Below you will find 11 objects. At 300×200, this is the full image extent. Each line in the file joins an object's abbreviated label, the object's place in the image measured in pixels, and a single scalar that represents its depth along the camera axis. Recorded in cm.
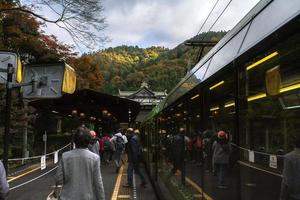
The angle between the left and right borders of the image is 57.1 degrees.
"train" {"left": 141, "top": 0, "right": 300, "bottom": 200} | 175
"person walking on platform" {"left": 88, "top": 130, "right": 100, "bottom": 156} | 808
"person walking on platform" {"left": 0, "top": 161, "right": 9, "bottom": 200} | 323
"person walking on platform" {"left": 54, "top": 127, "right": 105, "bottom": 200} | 295
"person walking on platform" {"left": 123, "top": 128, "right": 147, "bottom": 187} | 892
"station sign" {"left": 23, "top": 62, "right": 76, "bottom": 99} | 376
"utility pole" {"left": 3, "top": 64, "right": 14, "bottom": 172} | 389
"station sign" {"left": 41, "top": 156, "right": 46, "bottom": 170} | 1151
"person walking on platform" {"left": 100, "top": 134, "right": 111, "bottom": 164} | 1426
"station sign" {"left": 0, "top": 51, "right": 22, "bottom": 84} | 377
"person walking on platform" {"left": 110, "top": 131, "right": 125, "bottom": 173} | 1215
